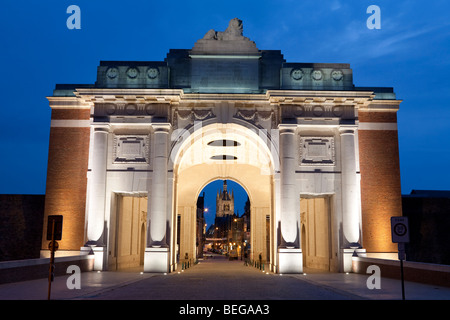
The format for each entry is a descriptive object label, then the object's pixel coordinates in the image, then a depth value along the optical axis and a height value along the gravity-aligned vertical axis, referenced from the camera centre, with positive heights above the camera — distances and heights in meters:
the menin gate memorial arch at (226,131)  26.42 +5.45
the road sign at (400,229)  12.01 +0.10
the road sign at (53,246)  13.27 -0.48
